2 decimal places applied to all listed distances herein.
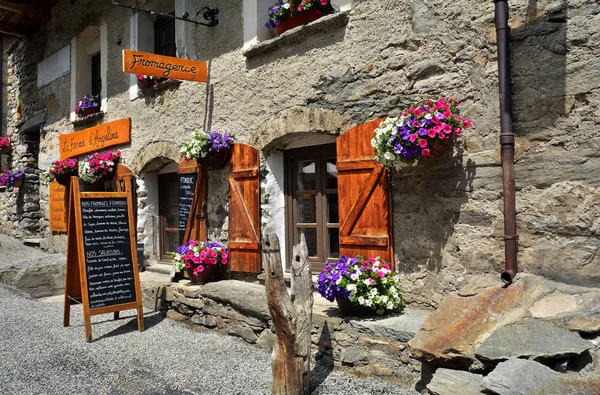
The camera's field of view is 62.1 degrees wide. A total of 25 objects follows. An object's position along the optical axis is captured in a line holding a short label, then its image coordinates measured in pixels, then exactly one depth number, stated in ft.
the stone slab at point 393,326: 11.22
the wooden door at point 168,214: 24.07
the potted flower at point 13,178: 32.93
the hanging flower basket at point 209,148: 18.25
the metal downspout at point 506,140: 11.62
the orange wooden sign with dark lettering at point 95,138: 24.67
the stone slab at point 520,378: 7.70
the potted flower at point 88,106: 27.04
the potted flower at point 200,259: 17.92
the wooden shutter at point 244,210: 17.71
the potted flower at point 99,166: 24.81
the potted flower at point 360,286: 12.26
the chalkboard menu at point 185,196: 20.48
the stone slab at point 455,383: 8.52
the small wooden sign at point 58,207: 28.66
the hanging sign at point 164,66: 18.01
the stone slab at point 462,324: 9.57
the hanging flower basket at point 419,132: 11.84
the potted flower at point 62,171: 27.04
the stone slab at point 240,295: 14.64
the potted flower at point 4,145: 35.94
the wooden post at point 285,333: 10.51
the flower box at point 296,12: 16.39
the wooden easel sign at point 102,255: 15.81
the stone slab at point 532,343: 8.46
